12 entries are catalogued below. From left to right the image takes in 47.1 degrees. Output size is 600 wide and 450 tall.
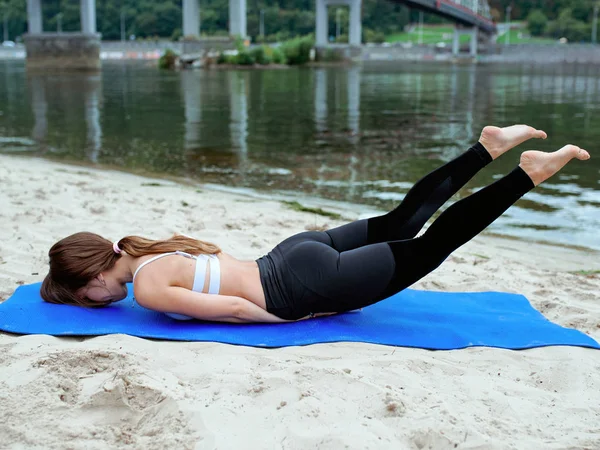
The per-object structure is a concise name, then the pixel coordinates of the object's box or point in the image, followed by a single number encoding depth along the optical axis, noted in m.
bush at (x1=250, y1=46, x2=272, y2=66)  46.76
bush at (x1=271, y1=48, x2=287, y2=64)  48.47
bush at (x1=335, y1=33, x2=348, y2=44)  76.25
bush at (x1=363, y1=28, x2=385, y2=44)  91.51
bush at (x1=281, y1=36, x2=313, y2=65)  50.97
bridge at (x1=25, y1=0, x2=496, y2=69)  45.12
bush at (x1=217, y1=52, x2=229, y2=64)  46.62
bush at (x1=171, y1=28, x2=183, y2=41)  84.50
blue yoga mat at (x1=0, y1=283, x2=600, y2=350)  2.69
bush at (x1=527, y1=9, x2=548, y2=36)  91.19
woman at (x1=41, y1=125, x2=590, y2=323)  2.65
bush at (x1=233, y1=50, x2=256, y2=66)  46.09
